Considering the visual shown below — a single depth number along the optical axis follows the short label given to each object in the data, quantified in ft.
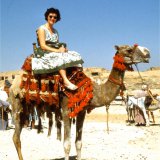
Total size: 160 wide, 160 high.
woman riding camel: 25.25
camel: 25.16
